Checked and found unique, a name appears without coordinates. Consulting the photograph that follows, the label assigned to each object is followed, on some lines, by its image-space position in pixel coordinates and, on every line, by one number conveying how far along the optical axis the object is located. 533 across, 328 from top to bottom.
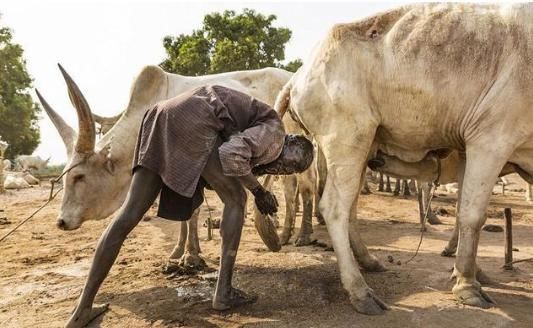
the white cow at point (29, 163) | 26.95
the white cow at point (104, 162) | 4.72
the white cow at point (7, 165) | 24.43
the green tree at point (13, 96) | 27.20
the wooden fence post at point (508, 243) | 4.81
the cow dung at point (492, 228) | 7.37
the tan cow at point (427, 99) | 3.59
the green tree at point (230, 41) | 21.41
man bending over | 3.14
